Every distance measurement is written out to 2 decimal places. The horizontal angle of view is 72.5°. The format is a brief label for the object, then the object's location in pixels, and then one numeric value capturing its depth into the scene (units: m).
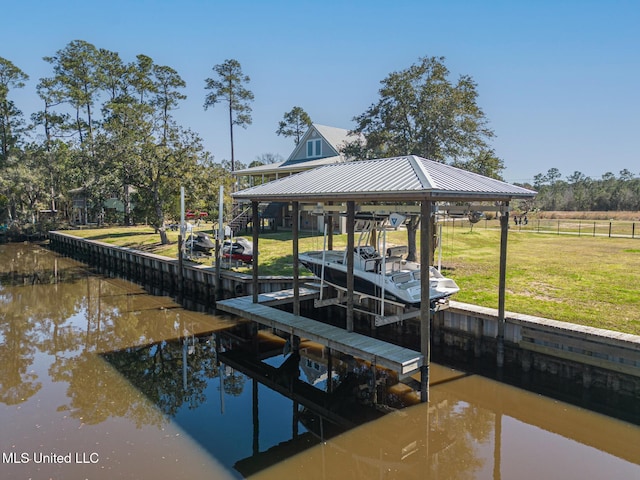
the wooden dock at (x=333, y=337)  7.75
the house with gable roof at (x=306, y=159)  27.11
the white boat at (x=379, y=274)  9.66
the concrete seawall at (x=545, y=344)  7.93
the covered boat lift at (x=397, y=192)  7.59
